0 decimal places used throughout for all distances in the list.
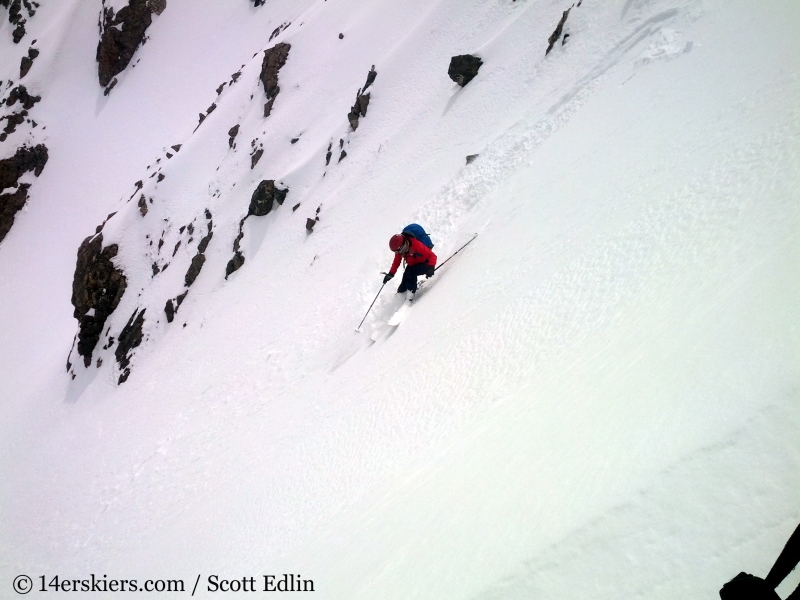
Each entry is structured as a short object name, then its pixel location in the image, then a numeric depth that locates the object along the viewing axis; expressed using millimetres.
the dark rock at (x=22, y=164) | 38469
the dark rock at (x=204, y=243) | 19641
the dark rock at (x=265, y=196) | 17328
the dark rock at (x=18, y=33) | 45031
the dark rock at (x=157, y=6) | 40844
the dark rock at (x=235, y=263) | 17047
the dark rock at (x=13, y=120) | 40375
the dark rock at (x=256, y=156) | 20062
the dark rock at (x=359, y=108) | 16391
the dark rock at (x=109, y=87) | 39938
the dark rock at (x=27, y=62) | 42156
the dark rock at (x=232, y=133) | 22844
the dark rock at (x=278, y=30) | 30422
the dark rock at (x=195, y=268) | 19062
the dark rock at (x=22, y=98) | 40812
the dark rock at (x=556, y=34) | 10892
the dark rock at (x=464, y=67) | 13398
